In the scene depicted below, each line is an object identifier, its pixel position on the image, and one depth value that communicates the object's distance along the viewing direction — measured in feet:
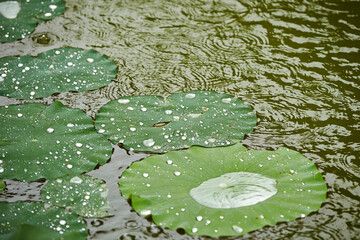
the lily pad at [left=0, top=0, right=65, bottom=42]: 13.32
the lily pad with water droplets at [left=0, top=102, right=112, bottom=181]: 11.61
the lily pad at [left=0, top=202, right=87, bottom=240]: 10.98
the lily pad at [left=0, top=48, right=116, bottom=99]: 12.47
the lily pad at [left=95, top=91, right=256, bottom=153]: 11.89
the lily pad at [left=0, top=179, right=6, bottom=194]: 11.50
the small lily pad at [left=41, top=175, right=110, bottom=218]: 11.33
